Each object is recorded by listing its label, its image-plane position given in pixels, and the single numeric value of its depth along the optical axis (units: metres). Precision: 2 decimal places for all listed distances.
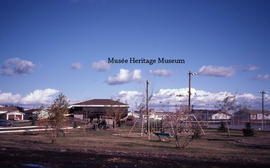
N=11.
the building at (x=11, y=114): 93.19
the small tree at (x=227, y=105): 38.28
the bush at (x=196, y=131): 21.61
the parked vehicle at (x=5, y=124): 51.28
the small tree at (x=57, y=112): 23.41
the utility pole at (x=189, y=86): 44.28
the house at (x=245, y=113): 75.60
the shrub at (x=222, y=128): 43.45
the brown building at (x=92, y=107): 73.62
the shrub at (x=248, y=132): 34.40
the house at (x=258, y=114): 84.25
